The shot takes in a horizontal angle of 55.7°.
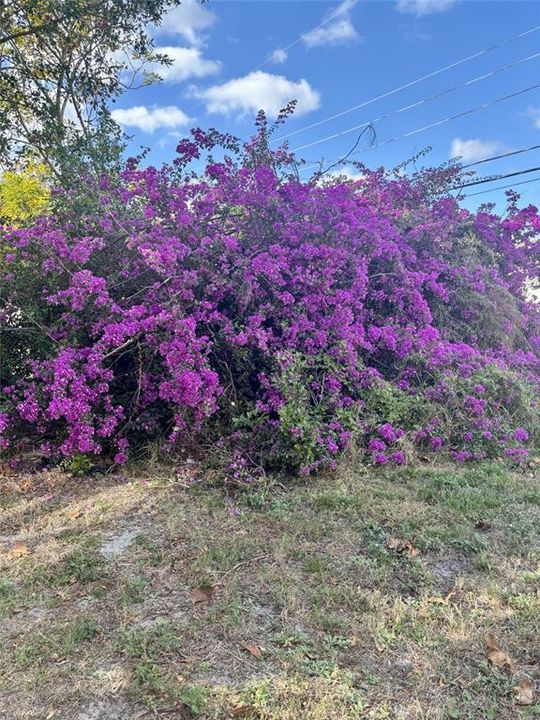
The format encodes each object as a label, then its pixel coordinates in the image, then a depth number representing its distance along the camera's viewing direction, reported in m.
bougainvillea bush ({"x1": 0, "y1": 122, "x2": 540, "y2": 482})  3.60
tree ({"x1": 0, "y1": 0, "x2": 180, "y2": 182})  5.25
